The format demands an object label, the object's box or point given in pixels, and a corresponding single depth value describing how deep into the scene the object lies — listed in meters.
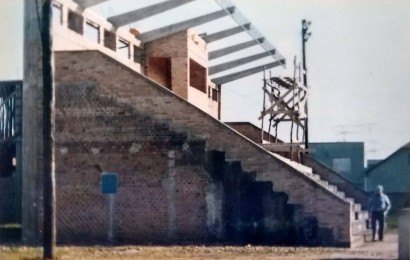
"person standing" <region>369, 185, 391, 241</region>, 22.22
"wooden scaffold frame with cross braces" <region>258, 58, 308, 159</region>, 30.17
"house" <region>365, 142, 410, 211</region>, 47.81
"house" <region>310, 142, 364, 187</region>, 59.55
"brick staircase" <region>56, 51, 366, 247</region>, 20.27
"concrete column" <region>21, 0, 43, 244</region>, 22.50
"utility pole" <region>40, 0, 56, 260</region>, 16.56
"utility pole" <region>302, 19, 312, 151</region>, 37.08
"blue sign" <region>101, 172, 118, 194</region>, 22.14
